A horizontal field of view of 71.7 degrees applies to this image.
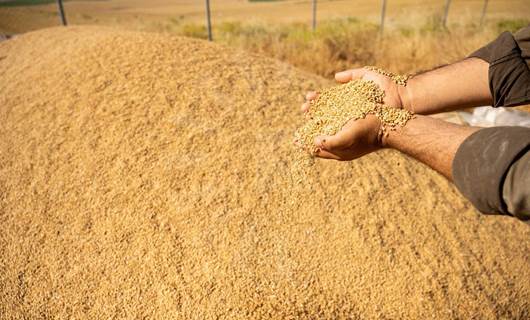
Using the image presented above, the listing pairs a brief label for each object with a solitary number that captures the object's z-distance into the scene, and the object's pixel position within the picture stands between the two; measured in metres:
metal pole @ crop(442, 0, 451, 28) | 8.11
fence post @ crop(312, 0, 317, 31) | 6.42
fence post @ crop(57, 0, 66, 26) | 4.54
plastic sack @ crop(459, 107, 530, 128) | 2.40
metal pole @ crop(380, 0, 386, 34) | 6.96
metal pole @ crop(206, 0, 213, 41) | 5.13
